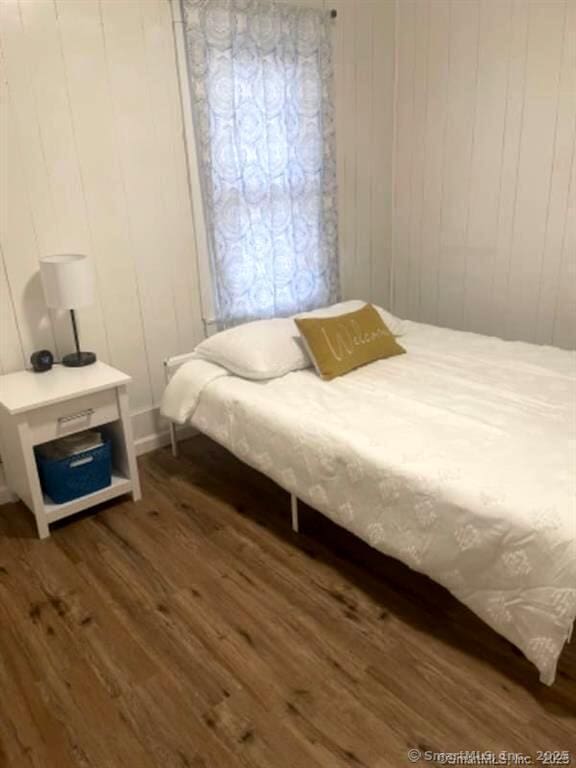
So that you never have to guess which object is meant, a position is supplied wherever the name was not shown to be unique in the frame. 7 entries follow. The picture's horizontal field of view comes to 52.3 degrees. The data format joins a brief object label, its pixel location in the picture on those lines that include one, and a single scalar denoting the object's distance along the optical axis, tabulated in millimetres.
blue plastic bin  2432
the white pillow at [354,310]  2955
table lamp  2426
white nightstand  2301
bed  1586
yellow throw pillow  2668
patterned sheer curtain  2828
